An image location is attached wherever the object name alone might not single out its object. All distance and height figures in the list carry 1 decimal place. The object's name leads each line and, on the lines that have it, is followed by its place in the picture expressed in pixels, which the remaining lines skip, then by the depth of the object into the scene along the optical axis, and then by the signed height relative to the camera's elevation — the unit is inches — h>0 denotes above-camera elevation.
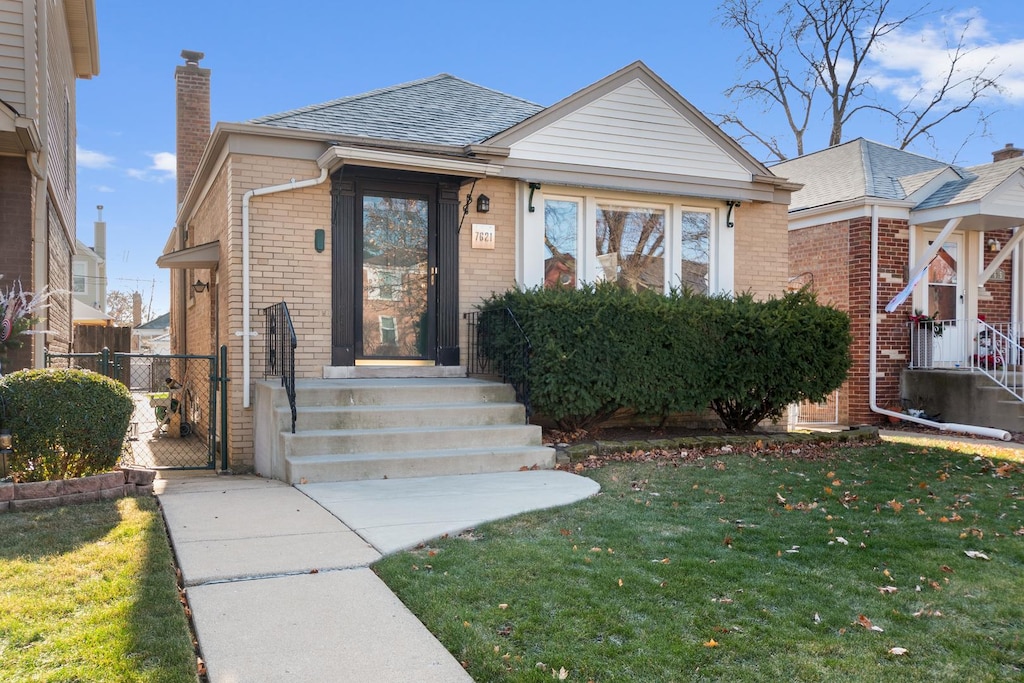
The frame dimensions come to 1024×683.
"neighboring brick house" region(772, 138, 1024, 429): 489.7 +55.2
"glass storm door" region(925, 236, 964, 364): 511.8 +32.2
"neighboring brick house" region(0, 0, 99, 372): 299.7 +74.1
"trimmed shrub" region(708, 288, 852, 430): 344.8 -7.6
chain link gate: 317.7 -48.2
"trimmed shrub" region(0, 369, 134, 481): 220.7 -24.9
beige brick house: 325.1 +60.7
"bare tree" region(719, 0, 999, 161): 916.0 +330.2
